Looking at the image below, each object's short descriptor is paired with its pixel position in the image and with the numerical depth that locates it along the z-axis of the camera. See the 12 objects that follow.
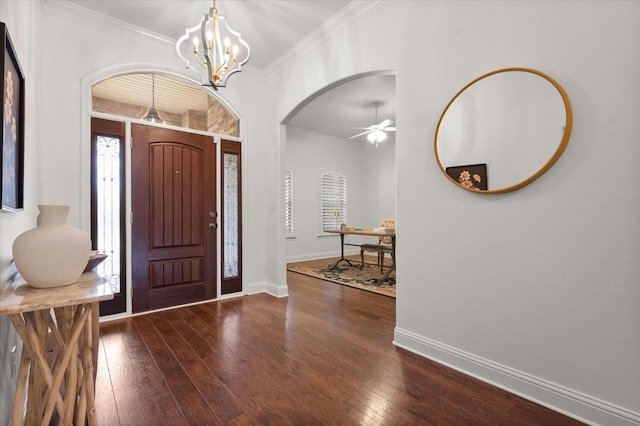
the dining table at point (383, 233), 4.58
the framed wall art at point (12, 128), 1.22
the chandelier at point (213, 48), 2.16
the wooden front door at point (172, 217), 3.31
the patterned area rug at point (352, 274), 4.41
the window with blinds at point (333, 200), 7.52
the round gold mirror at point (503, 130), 1.71
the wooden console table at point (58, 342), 1.12
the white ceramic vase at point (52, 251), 1.23
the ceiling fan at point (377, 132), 5.10
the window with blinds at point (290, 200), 6.88
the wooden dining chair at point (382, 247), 5.24
